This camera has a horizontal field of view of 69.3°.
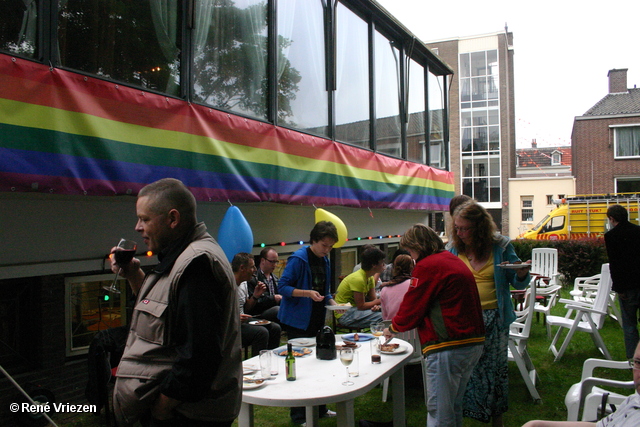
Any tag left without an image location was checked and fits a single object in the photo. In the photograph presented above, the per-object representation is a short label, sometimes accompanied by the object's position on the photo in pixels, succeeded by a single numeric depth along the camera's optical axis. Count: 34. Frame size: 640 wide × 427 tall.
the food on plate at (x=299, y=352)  3.74
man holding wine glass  1.71
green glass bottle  3.14
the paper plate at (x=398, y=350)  3.80
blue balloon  4.92
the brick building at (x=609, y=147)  24.75
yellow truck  17.25
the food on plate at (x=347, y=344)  3.83
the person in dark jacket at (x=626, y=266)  5.47
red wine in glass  2.34
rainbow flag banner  3.38
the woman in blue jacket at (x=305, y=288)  4.43
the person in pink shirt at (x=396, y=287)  4.79
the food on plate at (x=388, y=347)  3.86
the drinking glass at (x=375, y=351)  3.54
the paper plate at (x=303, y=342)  3.95
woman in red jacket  2.98
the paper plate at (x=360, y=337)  4.26
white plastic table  2.84
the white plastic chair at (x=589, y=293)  8.04
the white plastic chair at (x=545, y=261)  11.14
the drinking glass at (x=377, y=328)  4.13
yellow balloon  6.23
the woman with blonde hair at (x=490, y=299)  3.62
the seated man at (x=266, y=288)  6.30
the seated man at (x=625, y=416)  2.40
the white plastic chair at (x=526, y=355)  4.83
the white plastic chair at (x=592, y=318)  6.09
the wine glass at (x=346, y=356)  3.19
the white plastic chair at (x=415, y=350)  4.50
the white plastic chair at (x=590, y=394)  3.16
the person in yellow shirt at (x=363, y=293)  5.43
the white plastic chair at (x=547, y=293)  7.23
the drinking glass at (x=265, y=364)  3.19
